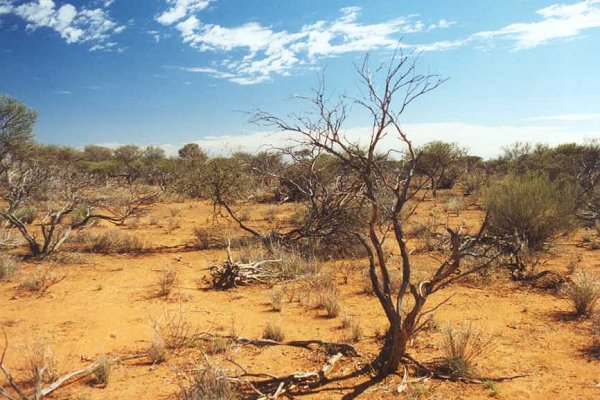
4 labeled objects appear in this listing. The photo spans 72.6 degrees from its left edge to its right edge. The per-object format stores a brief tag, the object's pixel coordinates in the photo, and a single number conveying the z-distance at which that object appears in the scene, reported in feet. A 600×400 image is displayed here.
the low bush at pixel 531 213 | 32.58
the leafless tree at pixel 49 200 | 33.10
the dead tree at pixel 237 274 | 26.86
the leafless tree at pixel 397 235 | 12.76
